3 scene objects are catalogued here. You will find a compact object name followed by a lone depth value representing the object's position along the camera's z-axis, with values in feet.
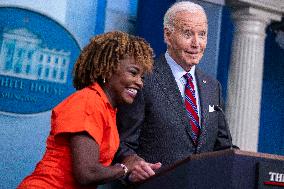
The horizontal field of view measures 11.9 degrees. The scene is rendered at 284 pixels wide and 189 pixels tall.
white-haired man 15.64
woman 14.10
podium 13.85
